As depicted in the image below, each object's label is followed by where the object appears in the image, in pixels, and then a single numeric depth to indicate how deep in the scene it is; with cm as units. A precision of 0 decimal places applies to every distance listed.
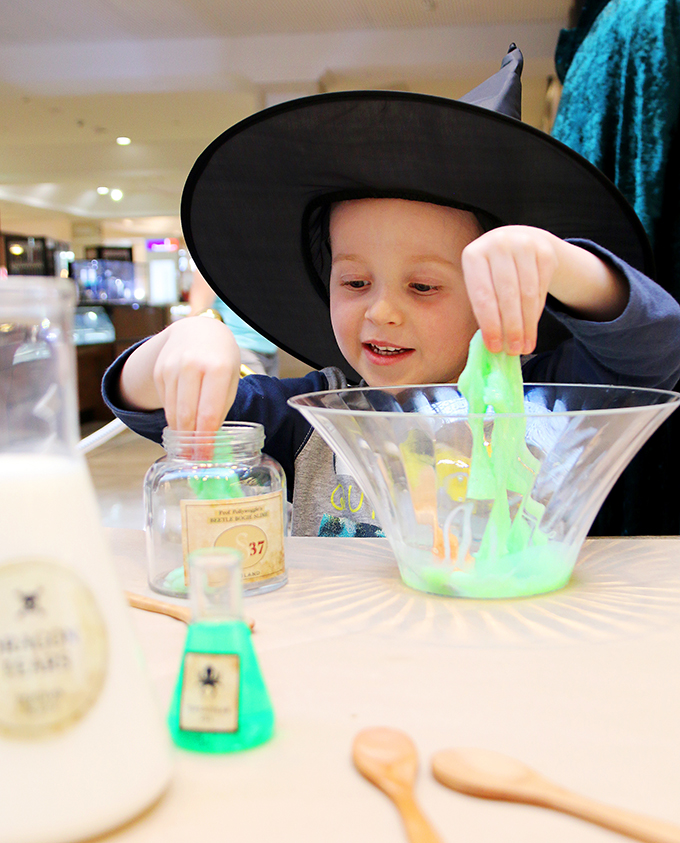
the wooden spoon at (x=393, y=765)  26
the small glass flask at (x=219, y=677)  30
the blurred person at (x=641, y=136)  90
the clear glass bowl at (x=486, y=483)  53
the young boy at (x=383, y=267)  61
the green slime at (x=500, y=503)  53
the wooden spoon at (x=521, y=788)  24
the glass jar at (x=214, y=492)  53
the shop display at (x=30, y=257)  957
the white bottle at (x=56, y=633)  23
